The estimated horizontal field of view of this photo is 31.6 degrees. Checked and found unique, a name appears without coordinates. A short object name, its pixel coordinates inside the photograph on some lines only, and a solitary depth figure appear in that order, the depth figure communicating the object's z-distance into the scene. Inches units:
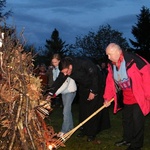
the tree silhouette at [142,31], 1047.6
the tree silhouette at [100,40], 1299.3
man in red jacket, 172.4
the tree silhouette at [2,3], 995.4
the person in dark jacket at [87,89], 199.6
